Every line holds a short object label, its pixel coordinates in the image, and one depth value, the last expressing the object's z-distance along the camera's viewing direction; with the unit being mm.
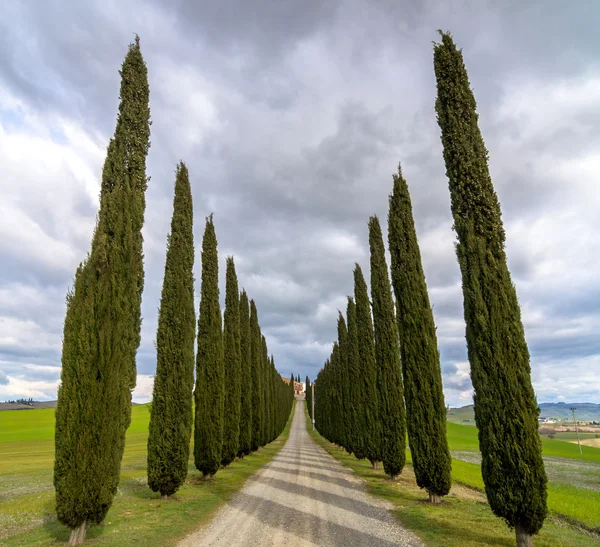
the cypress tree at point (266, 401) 34844
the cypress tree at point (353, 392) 24781
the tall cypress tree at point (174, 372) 12422
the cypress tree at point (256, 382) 29097
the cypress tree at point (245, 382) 25531
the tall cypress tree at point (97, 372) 7547
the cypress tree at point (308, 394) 101512
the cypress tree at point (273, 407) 41016
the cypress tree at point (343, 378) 30234
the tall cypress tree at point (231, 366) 20472
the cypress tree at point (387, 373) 16691
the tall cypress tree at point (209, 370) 16156
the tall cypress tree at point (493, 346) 7121
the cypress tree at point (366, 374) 21031
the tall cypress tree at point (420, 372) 11930
